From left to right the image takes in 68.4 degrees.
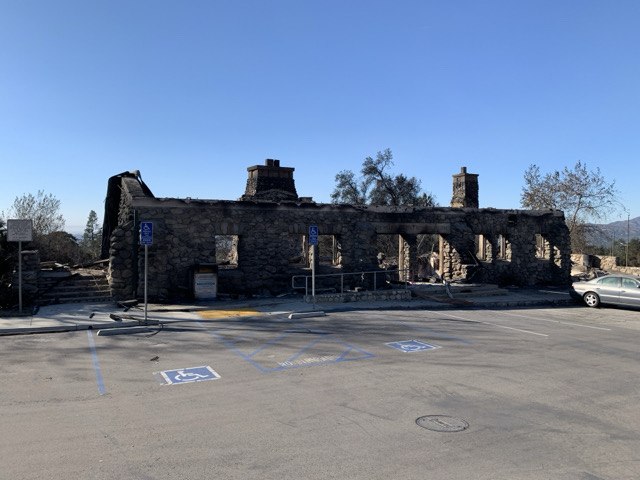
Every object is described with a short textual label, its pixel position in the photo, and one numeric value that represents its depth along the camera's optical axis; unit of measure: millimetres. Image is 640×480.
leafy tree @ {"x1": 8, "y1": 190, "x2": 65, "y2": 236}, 24797
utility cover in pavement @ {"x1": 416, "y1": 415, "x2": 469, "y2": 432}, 5703
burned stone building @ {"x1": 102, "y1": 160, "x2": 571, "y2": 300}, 16141
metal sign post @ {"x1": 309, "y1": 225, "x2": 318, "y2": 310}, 14594
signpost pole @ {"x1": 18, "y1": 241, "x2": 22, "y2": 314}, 12588
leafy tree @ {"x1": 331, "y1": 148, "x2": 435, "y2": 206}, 35312
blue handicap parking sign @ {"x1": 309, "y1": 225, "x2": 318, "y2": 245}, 14594
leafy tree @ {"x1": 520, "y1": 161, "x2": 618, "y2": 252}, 36312
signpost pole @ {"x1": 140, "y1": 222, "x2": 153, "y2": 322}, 12281
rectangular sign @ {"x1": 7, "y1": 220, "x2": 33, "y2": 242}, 12617
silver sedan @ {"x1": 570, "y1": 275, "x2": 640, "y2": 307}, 16625
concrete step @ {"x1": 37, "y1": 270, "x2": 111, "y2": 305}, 14805
